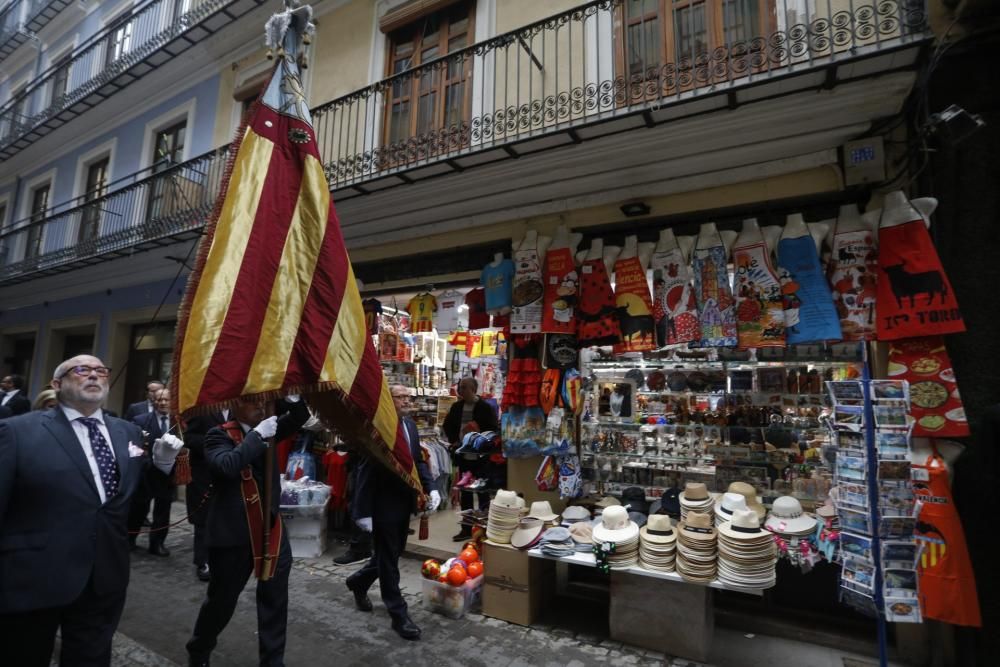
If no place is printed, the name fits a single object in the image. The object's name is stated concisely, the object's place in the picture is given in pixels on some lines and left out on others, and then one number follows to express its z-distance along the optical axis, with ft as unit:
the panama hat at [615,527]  14.12
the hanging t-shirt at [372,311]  26.05
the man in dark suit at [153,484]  19.43
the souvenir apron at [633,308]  17.17
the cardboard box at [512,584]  15.16
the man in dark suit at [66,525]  8.29
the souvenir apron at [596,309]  17.72
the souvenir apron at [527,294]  19.30
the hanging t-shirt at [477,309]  21.88
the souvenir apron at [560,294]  18.58
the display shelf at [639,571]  12.59
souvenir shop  11.58
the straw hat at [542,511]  16.49
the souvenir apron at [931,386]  12.63
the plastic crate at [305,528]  20.80
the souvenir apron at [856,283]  14.24
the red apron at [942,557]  11.76
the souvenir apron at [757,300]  15.07
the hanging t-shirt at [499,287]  20.18
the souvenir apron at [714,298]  15.71
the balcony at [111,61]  32.04
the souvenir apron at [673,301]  16.37
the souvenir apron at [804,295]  14.40
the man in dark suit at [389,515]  14.30
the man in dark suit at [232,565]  10.99
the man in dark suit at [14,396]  26.85
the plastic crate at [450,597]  15.64
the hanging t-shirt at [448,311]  24.10
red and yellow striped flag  8.25
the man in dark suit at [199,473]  17.61
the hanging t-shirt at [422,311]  24.56
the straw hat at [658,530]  13.85
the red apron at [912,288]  12.89
